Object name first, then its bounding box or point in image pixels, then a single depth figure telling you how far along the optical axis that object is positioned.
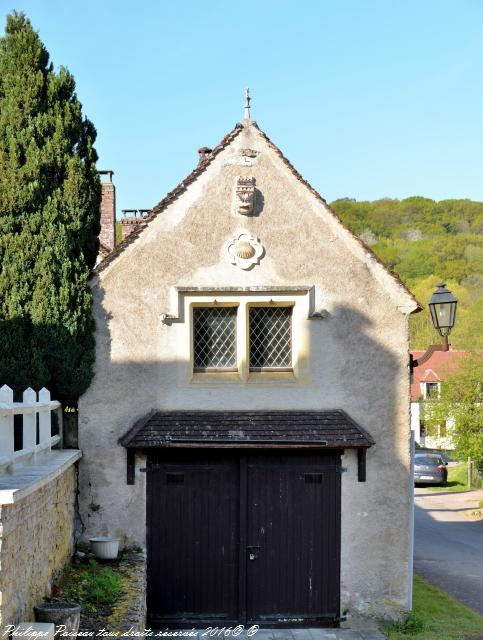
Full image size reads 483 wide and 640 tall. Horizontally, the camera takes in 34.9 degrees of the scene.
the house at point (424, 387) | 52.69
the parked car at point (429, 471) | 33.41
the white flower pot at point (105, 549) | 11.06
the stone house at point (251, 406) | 11.73
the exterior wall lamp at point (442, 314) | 12.41
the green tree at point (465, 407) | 26.19
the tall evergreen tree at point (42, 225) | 11.37
